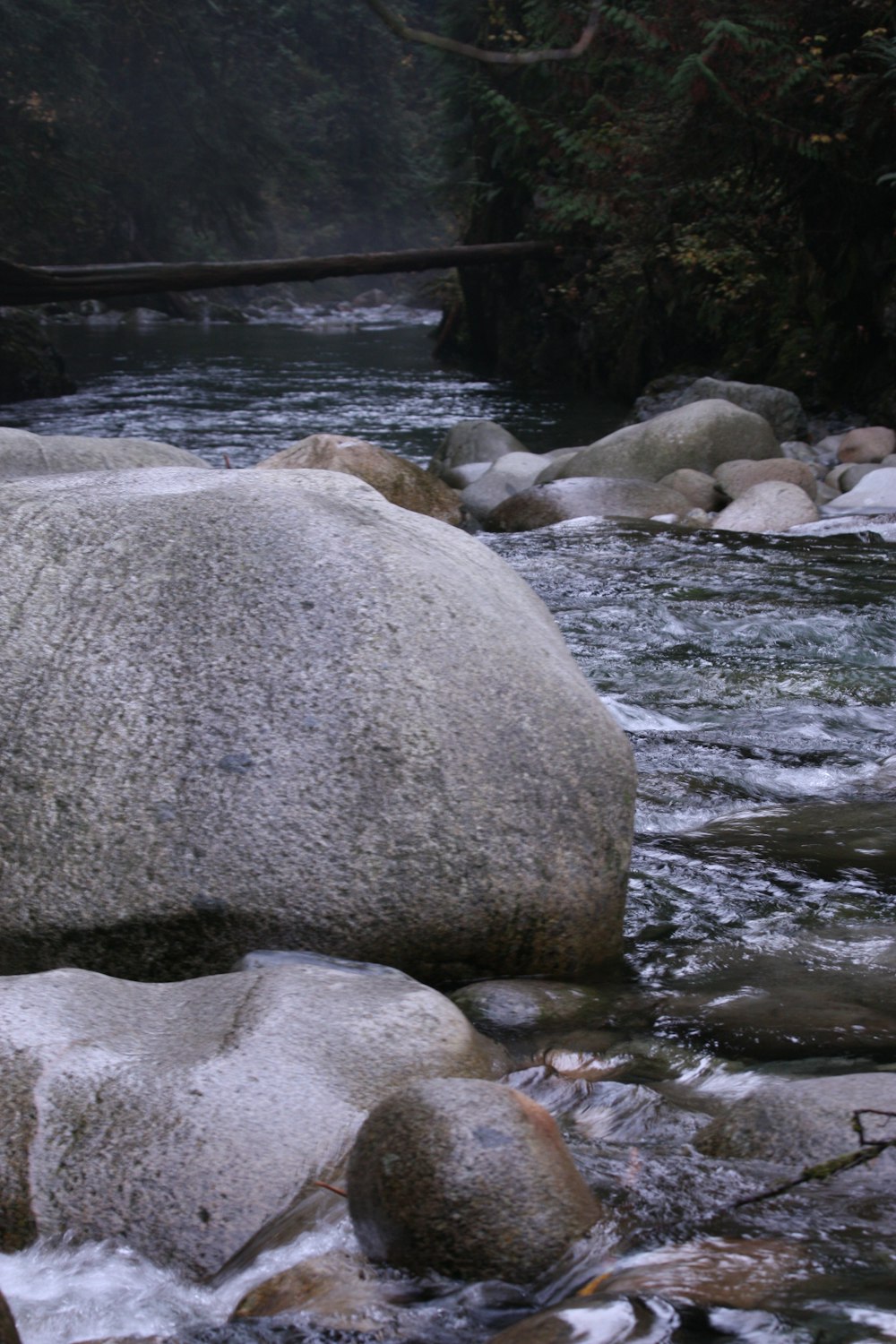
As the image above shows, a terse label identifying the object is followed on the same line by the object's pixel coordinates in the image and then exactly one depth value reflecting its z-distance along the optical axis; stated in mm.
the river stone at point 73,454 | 7527
